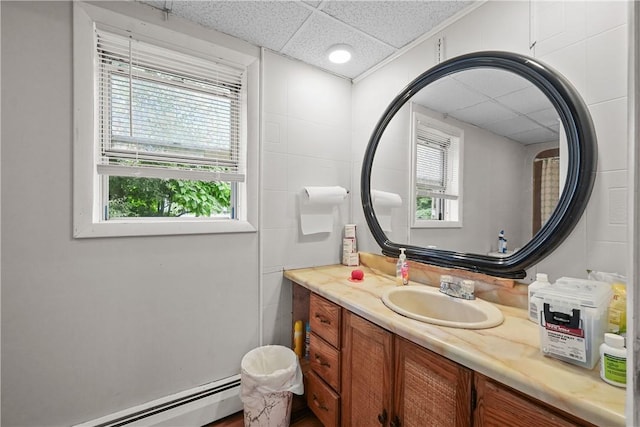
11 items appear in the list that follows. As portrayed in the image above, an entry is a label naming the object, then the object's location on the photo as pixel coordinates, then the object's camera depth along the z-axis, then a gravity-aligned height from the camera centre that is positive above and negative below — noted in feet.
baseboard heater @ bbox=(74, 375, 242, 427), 4.40 -3.45
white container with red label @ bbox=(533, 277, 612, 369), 2.28 -0.94
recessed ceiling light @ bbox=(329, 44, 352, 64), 5.43 +3.21
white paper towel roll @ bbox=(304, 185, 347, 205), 5.90 +0.35
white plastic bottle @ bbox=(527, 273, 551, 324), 3.30 -0.92
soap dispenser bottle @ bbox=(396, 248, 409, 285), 4.80 -1.06
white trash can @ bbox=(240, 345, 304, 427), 4.42 -3.05
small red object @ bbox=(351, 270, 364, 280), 5.11 -1.20
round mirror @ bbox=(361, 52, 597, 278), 3.36 +0.74
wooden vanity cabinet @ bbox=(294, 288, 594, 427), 2.40 -1.97
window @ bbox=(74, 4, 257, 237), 4.24 +1.29
